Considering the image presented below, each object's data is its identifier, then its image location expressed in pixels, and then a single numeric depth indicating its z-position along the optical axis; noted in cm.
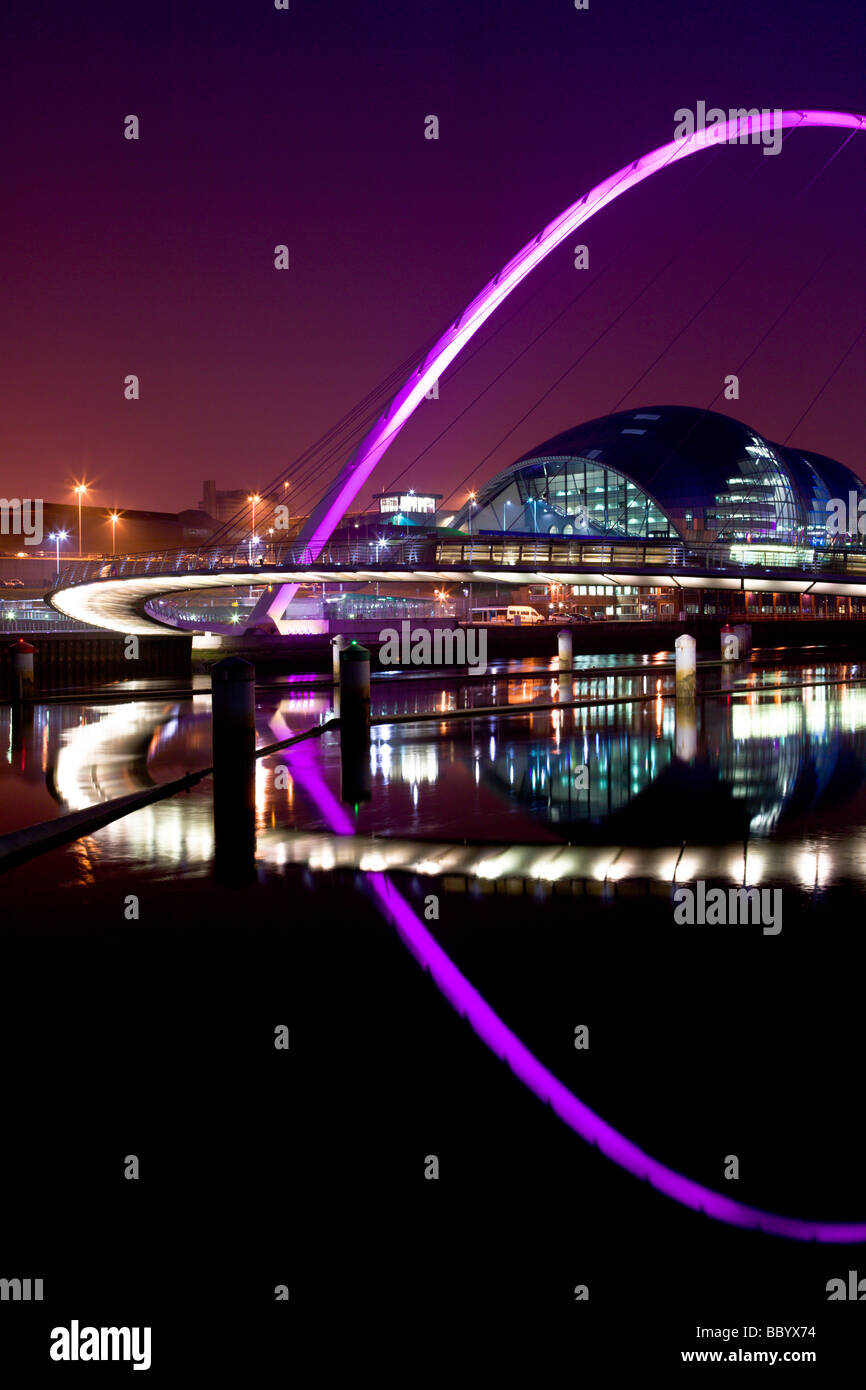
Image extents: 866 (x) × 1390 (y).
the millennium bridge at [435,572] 4081
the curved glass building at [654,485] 10519
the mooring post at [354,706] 1429
